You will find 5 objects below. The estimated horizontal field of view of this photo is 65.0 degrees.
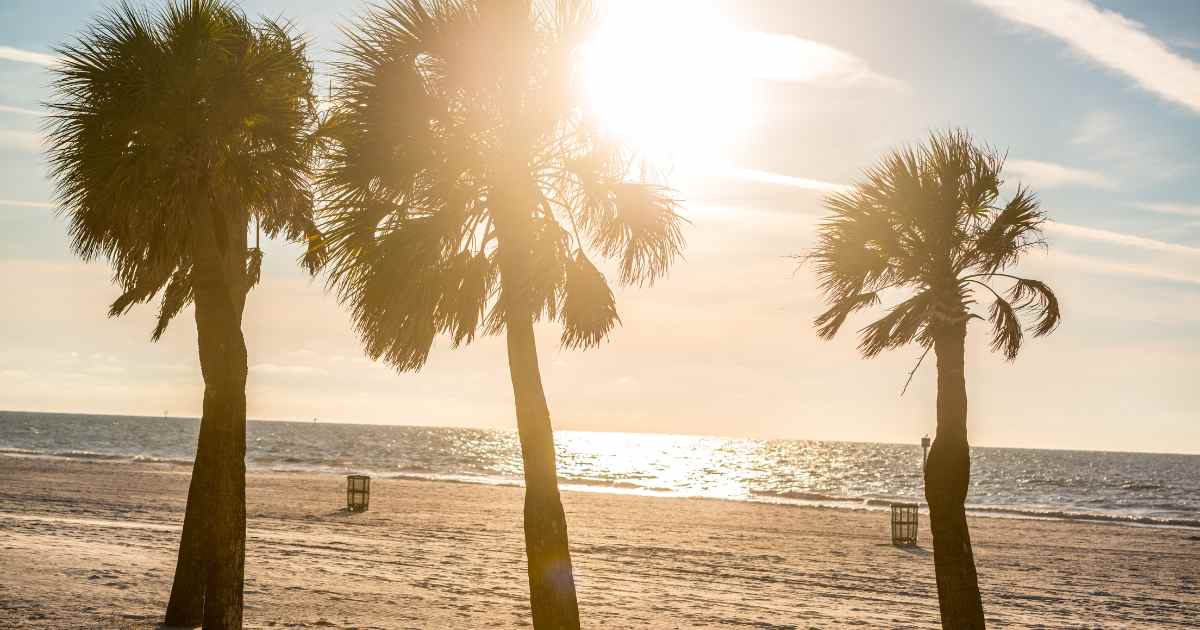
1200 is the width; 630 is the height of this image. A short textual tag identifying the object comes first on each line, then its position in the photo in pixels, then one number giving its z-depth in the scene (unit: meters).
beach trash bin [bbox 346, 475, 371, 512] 34.94
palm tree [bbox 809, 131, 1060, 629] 11.34
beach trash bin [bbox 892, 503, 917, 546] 31.80
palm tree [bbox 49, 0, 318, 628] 10.55
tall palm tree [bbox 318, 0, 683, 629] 10.82
